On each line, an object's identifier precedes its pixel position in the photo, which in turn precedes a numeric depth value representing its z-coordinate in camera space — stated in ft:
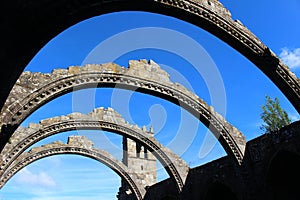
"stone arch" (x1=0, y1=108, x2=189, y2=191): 34.35
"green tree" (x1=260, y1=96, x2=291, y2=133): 67.97
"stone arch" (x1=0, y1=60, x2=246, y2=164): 23.32
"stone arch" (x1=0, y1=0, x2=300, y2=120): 9.81
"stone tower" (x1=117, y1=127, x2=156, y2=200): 54.65
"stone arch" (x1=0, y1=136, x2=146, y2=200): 42.16
